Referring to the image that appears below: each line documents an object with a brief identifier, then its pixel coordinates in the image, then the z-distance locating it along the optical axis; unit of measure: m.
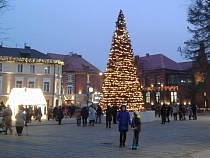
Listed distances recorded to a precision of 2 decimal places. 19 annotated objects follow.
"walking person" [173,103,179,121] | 35.88
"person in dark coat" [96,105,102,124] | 29.83
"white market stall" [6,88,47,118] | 32.44
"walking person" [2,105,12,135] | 18.94
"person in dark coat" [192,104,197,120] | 36.61
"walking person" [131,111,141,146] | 13.33
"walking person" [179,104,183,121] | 35.50
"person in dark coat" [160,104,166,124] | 29.53
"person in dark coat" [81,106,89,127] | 27.08
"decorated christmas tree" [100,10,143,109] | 33.19
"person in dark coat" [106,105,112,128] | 25.09
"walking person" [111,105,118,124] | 28.48
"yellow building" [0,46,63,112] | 56.84
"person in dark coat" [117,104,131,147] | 13.72
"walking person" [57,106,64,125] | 28.95
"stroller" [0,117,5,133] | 19.55
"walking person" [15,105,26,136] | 18.39
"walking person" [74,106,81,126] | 27.34
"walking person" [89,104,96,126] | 27.61
